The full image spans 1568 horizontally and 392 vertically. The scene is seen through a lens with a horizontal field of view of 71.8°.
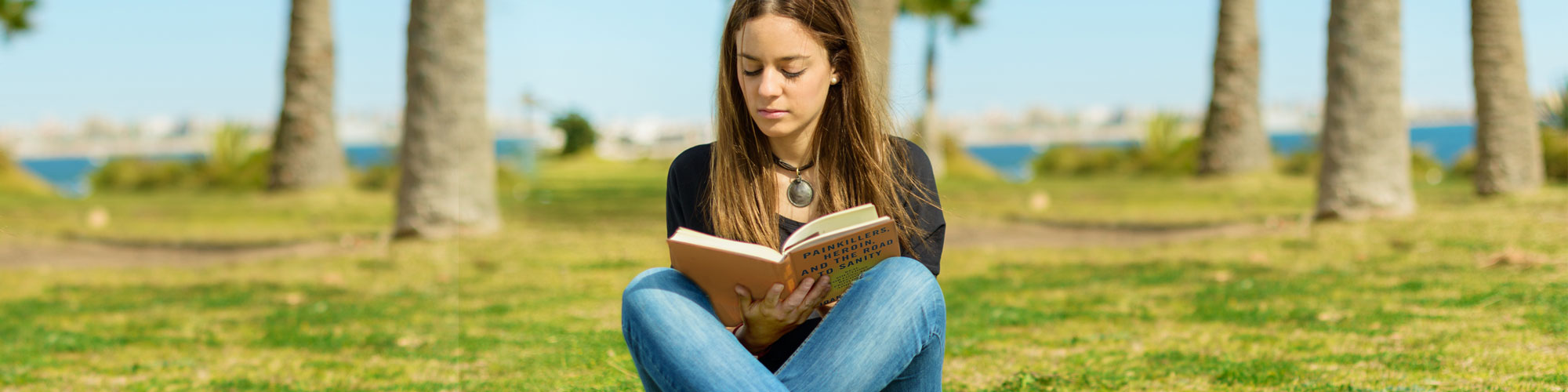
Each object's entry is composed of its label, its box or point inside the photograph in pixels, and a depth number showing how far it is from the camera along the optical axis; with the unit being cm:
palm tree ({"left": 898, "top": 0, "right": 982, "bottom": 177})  2534
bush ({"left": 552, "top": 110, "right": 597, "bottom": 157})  2959
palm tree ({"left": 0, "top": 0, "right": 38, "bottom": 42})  1572
